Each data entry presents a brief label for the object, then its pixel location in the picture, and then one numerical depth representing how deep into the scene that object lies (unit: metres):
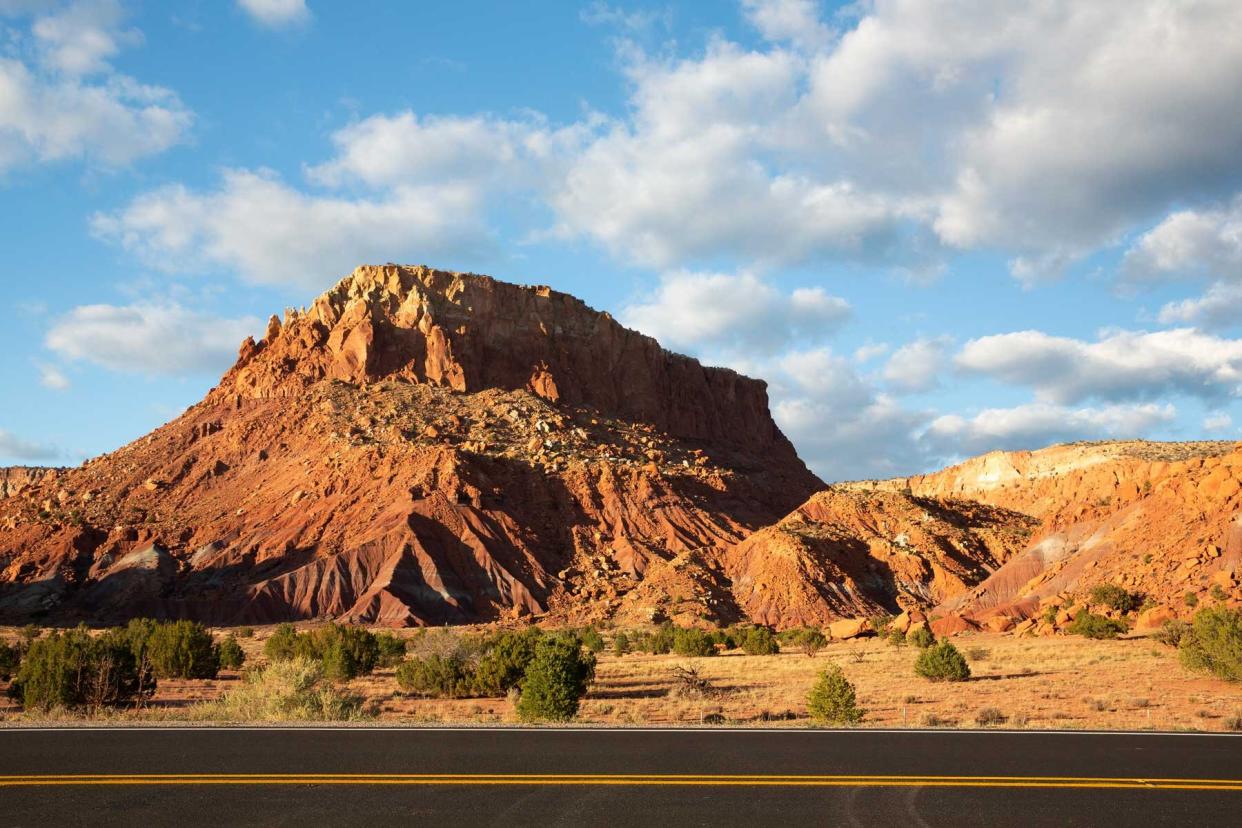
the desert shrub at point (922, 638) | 42.54
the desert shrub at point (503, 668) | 28.72
